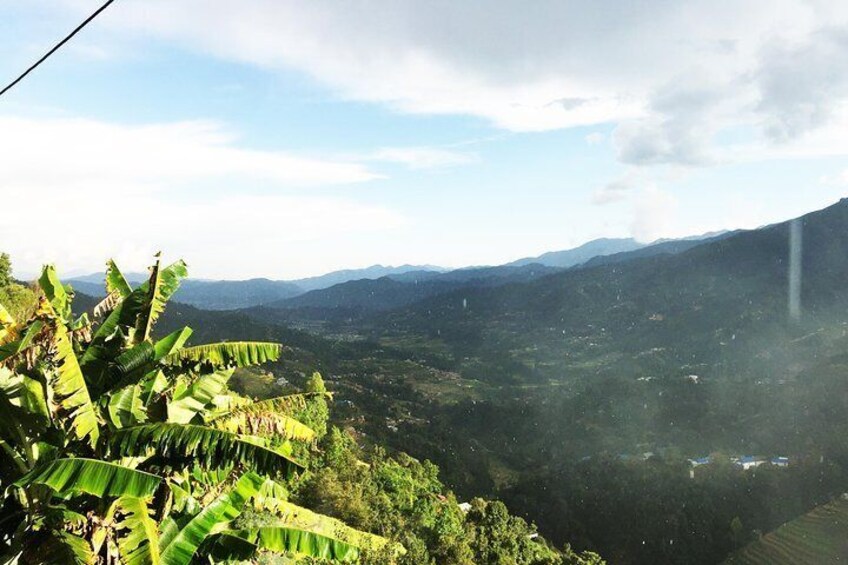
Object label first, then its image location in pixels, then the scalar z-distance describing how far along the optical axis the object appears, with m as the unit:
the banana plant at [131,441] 6.09
